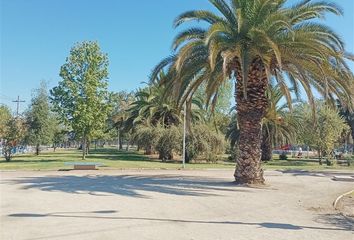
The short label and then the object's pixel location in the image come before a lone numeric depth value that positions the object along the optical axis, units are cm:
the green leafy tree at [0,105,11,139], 3568
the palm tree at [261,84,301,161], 4366
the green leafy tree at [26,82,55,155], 4669
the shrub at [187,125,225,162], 3775
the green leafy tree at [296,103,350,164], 4338
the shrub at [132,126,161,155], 3878
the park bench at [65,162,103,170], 2556
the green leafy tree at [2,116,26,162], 3550
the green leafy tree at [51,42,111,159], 3603
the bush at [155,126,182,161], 3762
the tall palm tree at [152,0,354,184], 1614
